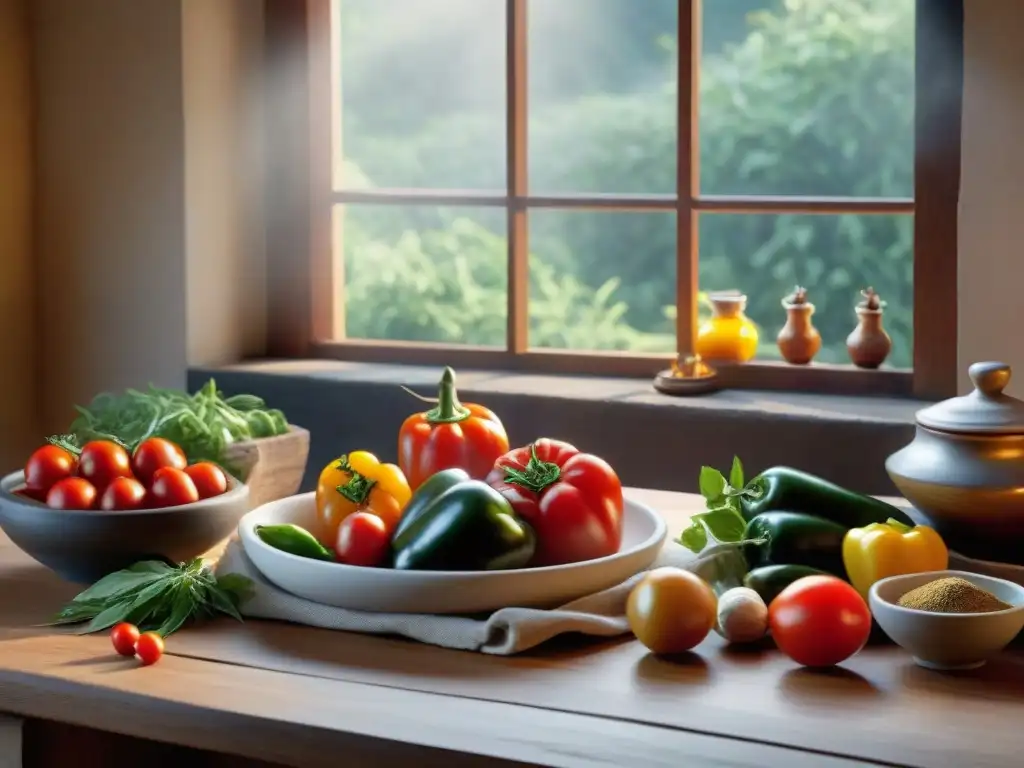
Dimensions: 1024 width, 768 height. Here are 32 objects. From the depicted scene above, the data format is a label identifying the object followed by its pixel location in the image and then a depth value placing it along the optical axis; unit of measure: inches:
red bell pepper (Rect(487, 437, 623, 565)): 62.9
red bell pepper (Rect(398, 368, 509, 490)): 72.2
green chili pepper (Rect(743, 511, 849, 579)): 64.0
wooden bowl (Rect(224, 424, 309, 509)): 80.1
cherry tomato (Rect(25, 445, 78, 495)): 68.8
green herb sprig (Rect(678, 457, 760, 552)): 66.4
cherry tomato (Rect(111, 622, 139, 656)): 58.1
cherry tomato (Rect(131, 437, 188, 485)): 69.7
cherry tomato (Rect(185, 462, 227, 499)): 70.0
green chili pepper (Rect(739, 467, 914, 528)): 65.7
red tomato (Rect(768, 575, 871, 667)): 54.8
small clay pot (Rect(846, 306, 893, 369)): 109.8
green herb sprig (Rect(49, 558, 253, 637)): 61.6
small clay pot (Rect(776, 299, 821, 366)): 112.8
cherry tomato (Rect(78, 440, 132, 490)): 68.5
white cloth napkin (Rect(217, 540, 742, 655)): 57.6
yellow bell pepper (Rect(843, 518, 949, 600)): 60.0
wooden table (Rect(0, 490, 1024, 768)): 48.1
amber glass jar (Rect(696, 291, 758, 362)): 112.9
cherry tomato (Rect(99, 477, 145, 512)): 66.7
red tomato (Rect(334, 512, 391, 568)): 62.2
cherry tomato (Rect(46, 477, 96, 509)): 66.7
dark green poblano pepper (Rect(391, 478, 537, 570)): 60.4
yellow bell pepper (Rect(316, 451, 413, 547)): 65.7
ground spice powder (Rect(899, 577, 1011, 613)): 54.4
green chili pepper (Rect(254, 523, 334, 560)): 63.4
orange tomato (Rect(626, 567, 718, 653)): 56.5
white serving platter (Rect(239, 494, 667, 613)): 59.1
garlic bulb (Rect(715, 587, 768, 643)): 57.8
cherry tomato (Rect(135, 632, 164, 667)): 57.2
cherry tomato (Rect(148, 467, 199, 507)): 67.7
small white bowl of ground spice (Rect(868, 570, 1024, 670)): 53.6
